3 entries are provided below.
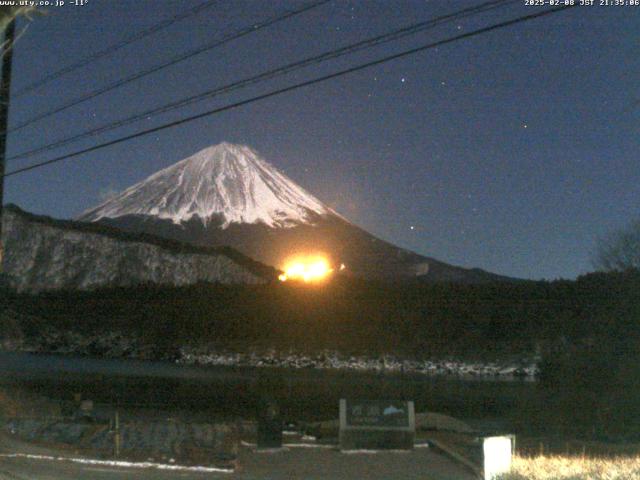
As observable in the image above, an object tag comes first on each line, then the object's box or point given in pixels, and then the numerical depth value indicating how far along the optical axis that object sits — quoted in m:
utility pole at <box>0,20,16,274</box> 18.16
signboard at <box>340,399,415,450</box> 17.31
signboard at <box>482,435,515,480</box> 12.43
